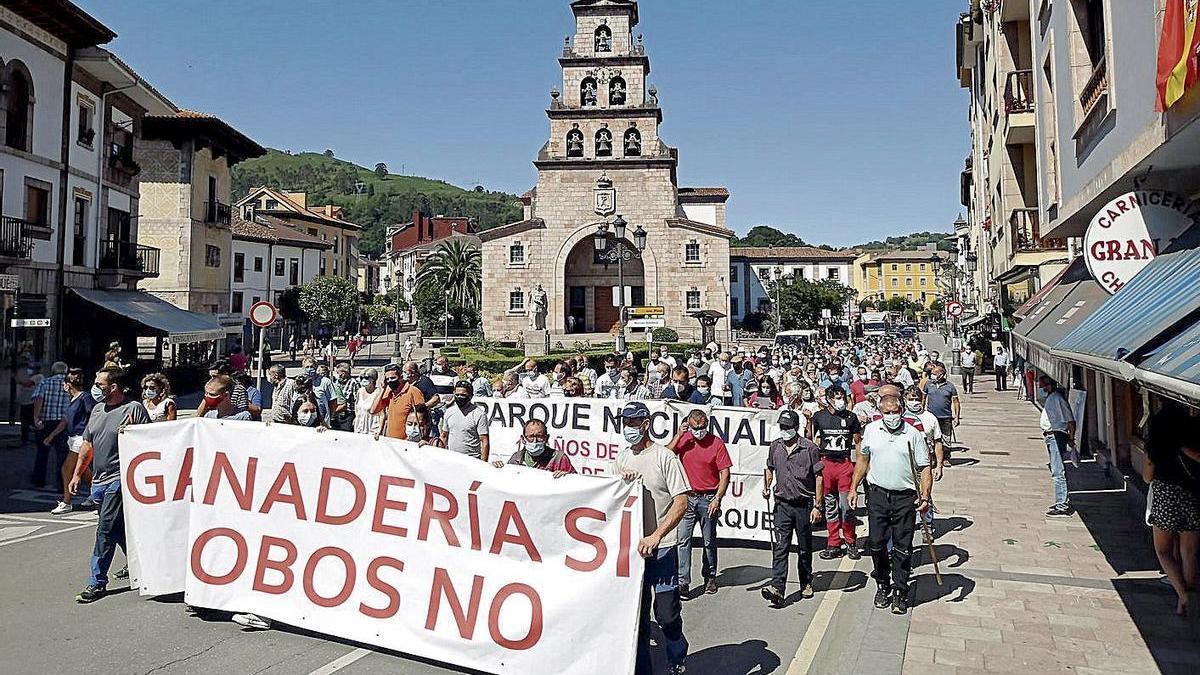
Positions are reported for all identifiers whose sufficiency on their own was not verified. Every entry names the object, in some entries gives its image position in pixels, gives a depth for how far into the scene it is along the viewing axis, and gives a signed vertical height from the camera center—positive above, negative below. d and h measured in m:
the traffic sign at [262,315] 17.89 +1.26
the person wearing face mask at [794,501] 7.04 -1.20
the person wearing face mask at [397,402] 10.67 -0.44
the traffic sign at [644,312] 48.88 +3.59
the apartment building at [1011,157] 18.39 +5.55
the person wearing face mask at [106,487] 6.75 -1.00
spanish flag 5.89 +2.46
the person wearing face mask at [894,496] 6.73 -1.10
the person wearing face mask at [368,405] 11.55 -0.53
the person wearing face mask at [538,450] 6.71 -0.69
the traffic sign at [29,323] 20.48 +1.26
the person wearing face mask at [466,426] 9.44 -0.68
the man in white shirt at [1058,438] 10.23 -0.92
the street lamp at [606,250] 52.46 +8.10
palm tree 65.12 +8.00
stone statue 52.31 +4.05
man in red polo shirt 7.23 -1.00
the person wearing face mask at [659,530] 5.05 -1.04
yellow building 126.31 +14.65
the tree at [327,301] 52.16 +4.58
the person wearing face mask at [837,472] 8.34 -1.09
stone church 53.09 +11.63
